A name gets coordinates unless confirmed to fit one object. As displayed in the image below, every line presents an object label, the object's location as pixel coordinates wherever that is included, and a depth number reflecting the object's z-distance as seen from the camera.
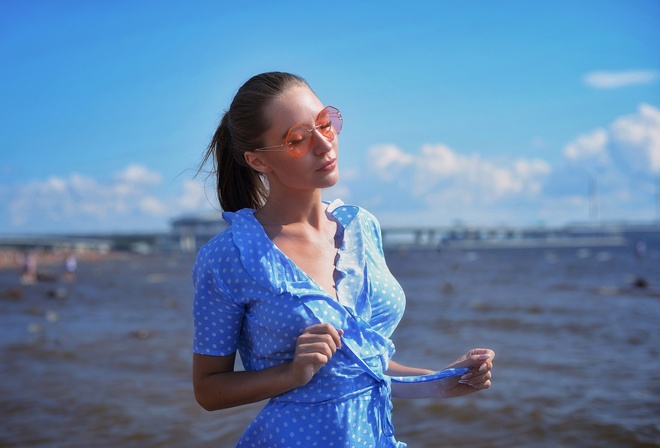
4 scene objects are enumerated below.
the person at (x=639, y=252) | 53.83
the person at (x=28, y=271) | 31.62
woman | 1.65
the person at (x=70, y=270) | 35.03
